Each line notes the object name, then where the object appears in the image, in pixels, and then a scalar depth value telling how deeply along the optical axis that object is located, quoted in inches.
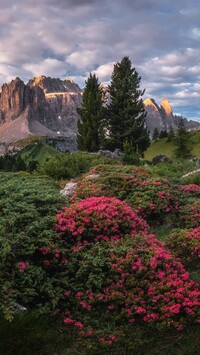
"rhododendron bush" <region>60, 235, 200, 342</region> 223.1
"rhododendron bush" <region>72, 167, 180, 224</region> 415.5
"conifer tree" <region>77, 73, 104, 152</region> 1903.3
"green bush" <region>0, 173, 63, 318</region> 233.1
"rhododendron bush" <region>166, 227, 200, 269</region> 307.7
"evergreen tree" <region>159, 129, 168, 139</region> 3439.2
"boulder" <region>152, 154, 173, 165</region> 1113.6
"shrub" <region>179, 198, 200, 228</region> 386.4
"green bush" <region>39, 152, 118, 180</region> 698.2
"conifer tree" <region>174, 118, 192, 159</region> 1499.8
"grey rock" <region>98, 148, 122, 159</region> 1217.7
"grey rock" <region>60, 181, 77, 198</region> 465.7
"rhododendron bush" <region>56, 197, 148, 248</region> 305.6
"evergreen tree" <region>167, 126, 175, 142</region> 2807.6
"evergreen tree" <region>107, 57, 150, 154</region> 1791.3
